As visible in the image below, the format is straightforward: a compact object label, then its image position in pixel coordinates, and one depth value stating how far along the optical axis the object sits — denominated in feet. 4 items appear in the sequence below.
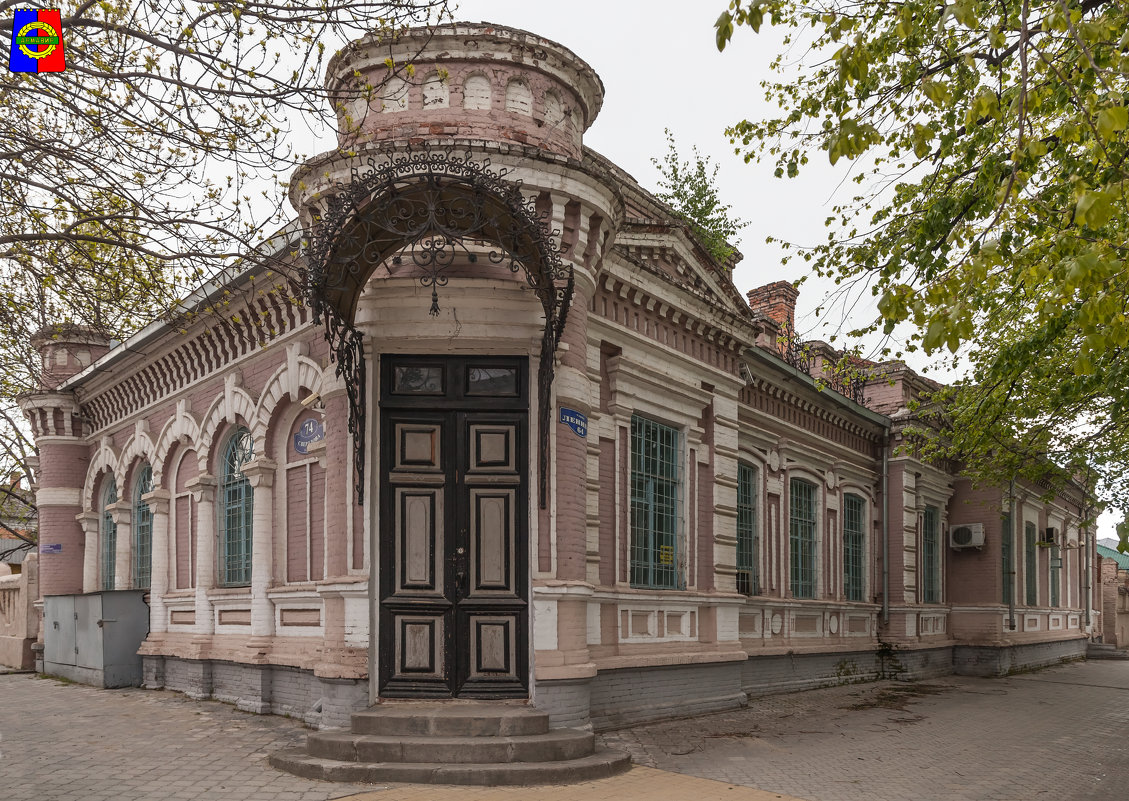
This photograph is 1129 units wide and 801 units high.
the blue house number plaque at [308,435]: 39.04
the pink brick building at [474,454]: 31.19
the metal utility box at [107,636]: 50.03
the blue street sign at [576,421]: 33.17
